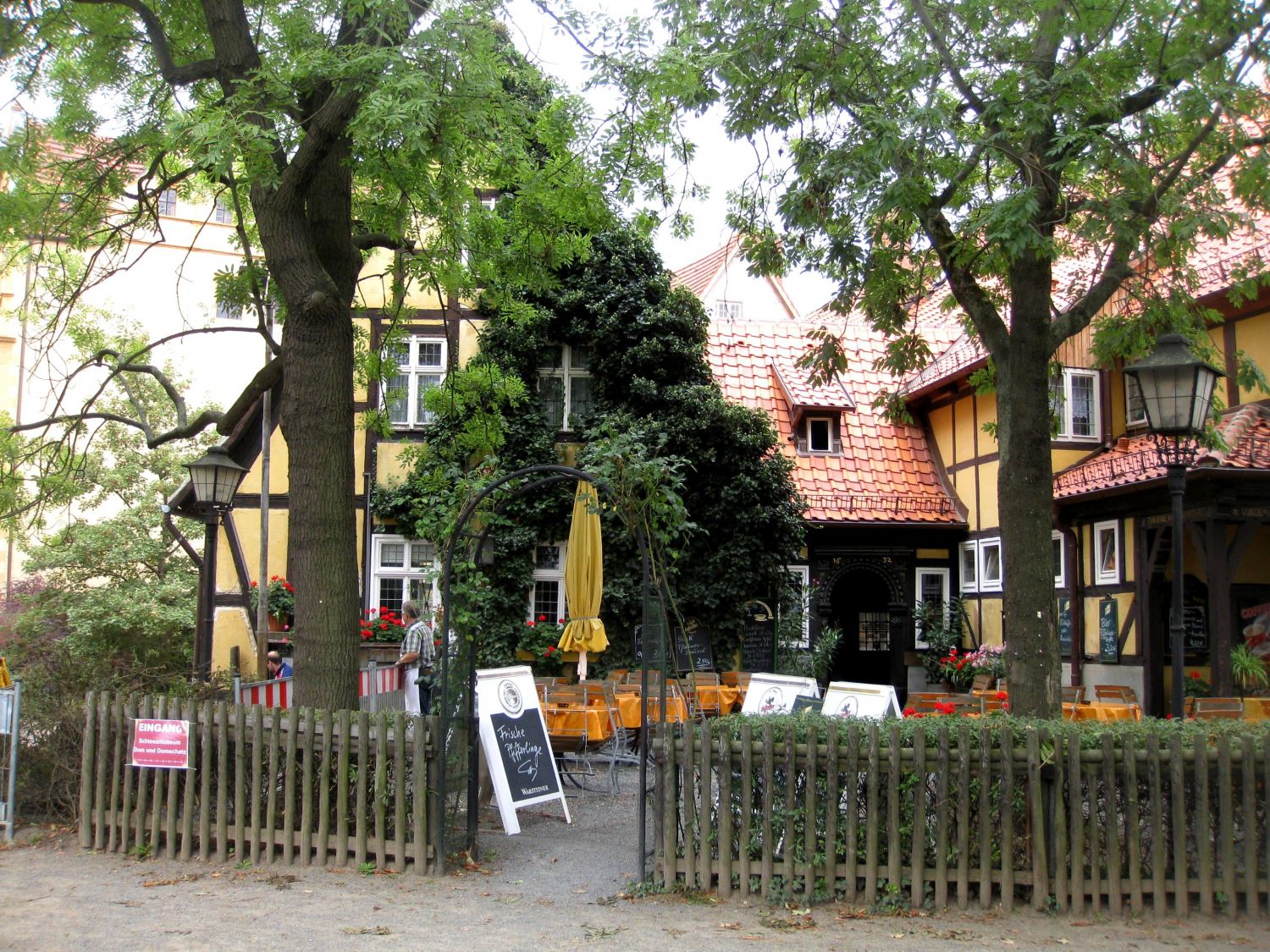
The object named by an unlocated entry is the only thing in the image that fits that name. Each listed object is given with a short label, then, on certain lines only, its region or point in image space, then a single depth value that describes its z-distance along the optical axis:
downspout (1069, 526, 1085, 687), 17.31
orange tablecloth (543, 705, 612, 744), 12.17
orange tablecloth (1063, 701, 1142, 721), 13.24
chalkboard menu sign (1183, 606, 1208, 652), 15.91
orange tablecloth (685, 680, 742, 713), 15.68
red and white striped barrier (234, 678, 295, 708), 10.54
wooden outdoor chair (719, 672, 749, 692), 16.86
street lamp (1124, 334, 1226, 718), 8.29
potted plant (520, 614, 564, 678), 17.84
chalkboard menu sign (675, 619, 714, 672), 17.75
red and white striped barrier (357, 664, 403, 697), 13.84
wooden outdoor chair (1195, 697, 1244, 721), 12.87
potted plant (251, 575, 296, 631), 17.69
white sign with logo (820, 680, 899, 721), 10.60
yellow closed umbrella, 13.74
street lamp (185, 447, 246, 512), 12.75
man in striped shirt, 12.45
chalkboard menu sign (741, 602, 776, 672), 18.17
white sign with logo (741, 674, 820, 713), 11.19
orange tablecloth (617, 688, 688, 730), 14.10
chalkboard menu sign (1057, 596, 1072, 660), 17.70
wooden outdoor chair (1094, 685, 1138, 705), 14.38
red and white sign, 8.59
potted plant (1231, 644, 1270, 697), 14.65
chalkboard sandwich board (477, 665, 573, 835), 9.40
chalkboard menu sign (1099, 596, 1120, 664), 16.44
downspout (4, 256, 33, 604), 24.75
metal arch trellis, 8.07
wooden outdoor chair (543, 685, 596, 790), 12.06
